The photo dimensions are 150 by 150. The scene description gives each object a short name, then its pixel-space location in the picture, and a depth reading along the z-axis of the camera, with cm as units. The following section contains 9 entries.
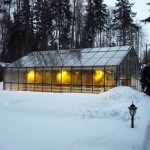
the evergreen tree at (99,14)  2625
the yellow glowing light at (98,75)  1631
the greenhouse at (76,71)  1621
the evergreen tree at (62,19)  2612
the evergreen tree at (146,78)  1460
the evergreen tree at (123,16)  2659
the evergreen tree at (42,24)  2614
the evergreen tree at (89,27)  2608
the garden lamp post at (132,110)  796
